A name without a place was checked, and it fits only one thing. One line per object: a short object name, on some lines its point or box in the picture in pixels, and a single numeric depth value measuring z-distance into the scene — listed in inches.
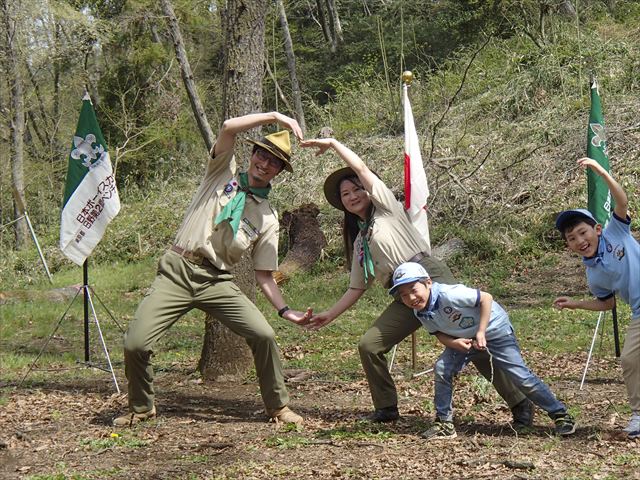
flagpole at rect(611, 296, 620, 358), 300.0
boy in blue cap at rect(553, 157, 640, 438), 201.2
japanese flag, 302.0
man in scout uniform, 233.6
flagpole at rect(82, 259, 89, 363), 324.8
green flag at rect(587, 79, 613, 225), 289.7
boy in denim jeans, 206.2
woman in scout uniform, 221.3
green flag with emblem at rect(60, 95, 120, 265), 335.3
